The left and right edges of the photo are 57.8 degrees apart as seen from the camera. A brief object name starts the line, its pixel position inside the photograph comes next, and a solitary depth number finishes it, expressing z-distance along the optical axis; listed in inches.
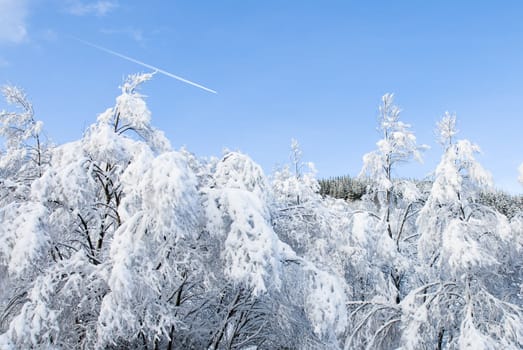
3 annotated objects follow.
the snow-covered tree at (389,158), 532.4
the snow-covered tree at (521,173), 458.3
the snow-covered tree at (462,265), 374.0
